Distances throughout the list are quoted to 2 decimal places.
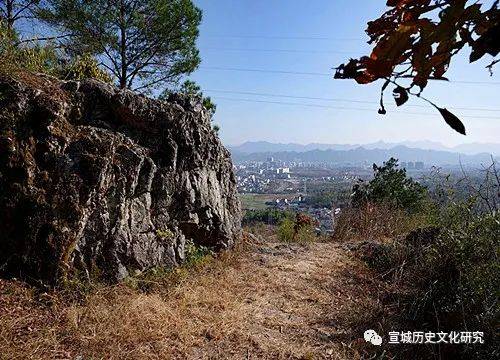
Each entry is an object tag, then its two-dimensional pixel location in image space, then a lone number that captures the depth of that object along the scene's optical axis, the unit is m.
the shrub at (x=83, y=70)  4.46
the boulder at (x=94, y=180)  2.99
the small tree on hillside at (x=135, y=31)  7.89
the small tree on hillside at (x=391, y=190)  8.92
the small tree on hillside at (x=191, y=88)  8.76
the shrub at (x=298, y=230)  7.37
